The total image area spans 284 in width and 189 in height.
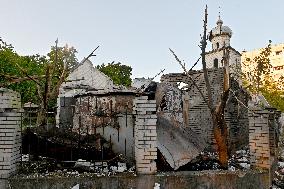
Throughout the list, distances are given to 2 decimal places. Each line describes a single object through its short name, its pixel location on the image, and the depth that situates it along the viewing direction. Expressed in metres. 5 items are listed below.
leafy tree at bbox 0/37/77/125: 6.53
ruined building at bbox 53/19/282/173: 5.84
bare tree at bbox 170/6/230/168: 6.90
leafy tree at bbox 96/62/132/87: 35.66
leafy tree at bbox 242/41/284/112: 26.83
